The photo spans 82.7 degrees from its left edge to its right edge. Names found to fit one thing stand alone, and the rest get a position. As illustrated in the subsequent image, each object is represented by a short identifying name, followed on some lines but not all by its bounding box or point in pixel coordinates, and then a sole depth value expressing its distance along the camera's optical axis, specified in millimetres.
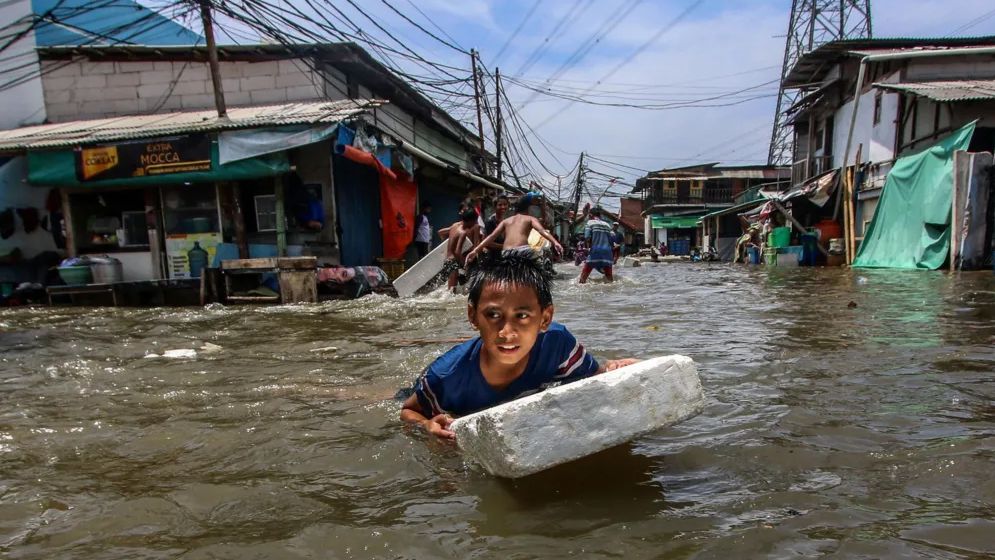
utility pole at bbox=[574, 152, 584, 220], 39312
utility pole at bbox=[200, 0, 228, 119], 9547
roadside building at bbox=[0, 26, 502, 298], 9547
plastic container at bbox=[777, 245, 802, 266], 16453
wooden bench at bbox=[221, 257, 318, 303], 8945
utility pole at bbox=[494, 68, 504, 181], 20078
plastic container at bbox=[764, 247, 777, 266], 18078
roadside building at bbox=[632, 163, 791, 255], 36375
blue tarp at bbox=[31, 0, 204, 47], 13781
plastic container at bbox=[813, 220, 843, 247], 15914
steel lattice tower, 26031
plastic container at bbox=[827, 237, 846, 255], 15094
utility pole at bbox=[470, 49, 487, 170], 18812
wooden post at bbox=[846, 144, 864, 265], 14570
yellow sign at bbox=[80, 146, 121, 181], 9867
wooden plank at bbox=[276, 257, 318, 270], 8961
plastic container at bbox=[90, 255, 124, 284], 10008
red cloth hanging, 11205
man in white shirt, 12969
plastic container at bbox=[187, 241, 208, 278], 10414
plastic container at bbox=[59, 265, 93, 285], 9797
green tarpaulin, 10492
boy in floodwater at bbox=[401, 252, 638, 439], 2158
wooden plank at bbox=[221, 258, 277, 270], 9071
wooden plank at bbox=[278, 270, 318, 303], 8945
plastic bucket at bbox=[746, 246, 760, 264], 21578
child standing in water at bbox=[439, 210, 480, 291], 9477
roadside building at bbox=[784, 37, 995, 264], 12461
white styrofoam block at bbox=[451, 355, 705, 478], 1722
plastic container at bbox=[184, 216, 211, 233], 10508
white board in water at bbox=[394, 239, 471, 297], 9734
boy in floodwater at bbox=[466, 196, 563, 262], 7195
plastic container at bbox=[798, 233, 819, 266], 15961
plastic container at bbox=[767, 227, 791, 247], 17672
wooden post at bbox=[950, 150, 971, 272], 9891
